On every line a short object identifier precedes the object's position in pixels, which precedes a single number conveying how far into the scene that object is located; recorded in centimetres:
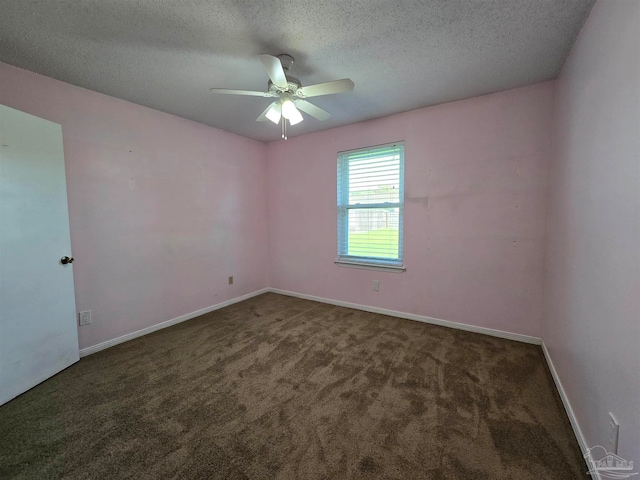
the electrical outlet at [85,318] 234
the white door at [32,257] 172
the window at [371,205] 312
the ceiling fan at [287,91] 162
